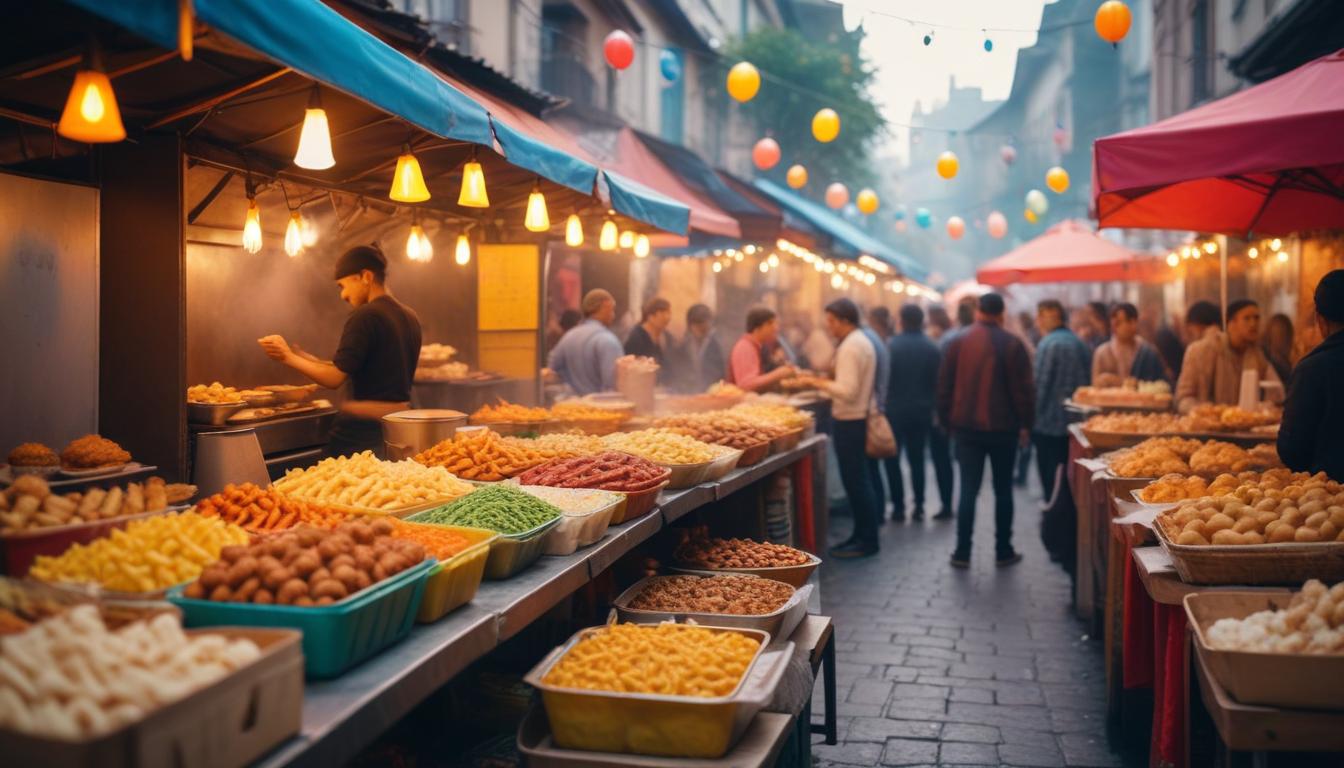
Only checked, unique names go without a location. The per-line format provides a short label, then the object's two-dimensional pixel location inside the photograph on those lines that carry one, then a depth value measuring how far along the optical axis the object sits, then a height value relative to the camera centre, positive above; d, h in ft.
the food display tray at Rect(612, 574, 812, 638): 14.14 -3.52
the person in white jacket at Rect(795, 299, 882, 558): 33.60 -1.58
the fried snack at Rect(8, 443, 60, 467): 13.88 -1.31
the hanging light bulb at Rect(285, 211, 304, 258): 22.74 +2.68
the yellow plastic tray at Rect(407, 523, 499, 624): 10.23 -2.24
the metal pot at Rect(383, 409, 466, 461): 19.21 -1.29
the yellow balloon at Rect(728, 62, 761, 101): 39.14 +10.69
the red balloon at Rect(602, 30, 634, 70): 41.78 +12.63
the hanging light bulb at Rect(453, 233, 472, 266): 30.83 +3.28
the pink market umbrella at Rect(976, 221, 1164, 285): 49.93 +4.94
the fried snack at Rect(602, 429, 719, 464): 19.21 -1.61
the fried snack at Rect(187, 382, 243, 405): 21.99 -0.76
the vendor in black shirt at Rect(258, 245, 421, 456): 22.07 +0.07
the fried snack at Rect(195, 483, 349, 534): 11.94 -1.77
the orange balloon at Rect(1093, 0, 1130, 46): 31.68 +10.57
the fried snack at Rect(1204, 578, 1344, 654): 10.20 -2.69
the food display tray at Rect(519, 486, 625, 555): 13.33 -2.23
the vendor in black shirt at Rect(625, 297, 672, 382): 38.70 +1.14
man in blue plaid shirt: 35.76 -0.69
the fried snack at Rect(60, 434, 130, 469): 14.23 -1.32
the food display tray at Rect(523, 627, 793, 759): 10.43 -3.65
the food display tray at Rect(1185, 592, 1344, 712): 9.88 -3.00
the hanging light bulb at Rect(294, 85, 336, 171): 13.83 +2.91
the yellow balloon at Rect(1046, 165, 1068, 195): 50.83 +9.11
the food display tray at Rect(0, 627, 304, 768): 6.06 -2.31
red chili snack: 15.96 -1.78
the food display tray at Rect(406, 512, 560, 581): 11.92 -2.24
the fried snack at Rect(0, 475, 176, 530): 10.37 -1.55
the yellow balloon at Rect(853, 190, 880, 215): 59.57 +9.38
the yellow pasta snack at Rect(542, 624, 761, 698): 10.96 -3.34
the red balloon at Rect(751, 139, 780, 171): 56.13 +11.34
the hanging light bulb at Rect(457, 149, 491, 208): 18.83 +3.19
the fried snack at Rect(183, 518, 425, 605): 8.80 -1.84
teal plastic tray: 8.46 -2.16
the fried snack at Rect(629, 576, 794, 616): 14.92 -3.48
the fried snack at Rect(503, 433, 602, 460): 19.02 -1.58
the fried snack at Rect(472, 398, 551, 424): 25.30 -1.30
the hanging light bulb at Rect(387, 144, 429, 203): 17.25 +2.97
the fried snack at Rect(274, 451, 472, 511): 13.39 -1.66
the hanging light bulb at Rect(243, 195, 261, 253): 21.94 +2.66
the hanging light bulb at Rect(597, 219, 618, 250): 30.14 +3.69
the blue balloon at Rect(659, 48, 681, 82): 50.55 +14.46
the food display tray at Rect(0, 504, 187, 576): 9.99 -1.81
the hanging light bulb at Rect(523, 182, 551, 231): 22.81 +3.29
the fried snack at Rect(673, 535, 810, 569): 18.01 -3.39
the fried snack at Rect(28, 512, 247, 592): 9.23 -1.82
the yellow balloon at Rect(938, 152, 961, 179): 51.23 +9.93
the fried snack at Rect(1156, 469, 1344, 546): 12.84 -1.94
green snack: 12.54 -1.89
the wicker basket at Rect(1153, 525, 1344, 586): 12.46 -2.40
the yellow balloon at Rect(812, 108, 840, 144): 44.16 +10.18
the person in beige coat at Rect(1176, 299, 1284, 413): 29.71 +0.10
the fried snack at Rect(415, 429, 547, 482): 16.79 -1.60
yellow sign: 34.55 +2.47
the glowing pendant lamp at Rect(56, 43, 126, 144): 10.18 +2.45
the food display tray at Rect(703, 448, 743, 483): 19.92 -2.02
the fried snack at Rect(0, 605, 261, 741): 6.24 -2.08
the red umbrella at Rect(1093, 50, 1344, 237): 17.28 +4.02
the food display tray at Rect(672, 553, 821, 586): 17.43 -3.52
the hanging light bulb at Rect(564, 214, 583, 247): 27.07 +3.44
